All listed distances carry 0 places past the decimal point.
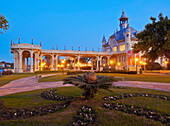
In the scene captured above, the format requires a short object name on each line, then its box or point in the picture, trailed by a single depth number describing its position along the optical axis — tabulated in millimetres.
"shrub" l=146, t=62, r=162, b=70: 46281
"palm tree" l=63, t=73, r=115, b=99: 5185
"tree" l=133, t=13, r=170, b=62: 21547
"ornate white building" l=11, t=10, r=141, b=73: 38656
